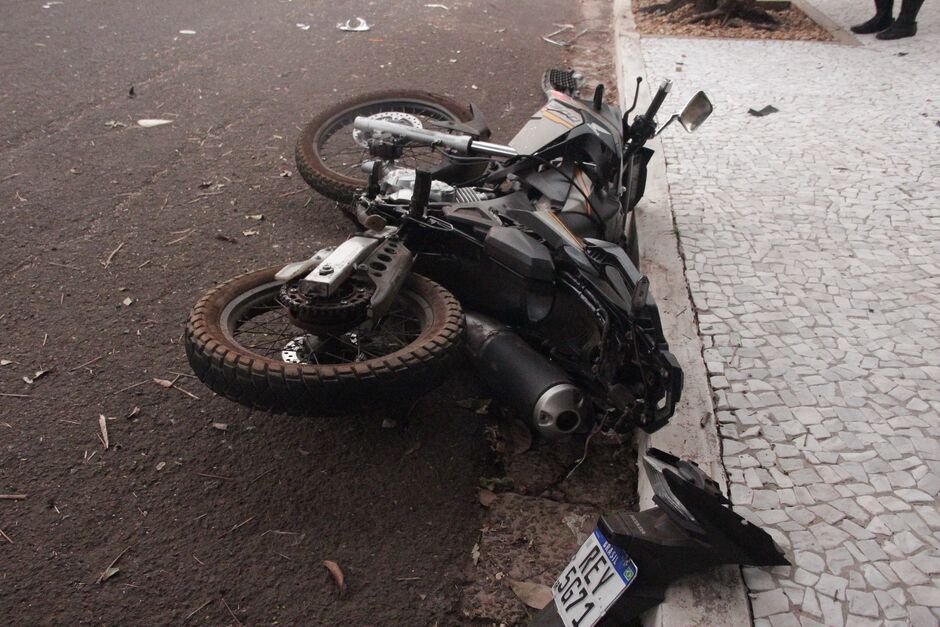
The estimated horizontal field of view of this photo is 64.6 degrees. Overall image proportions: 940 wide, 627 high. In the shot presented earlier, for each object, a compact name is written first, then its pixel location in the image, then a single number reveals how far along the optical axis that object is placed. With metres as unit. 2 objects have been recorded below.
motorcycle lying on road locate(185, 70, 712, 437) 2.53
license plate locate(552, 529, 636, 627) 2.16
